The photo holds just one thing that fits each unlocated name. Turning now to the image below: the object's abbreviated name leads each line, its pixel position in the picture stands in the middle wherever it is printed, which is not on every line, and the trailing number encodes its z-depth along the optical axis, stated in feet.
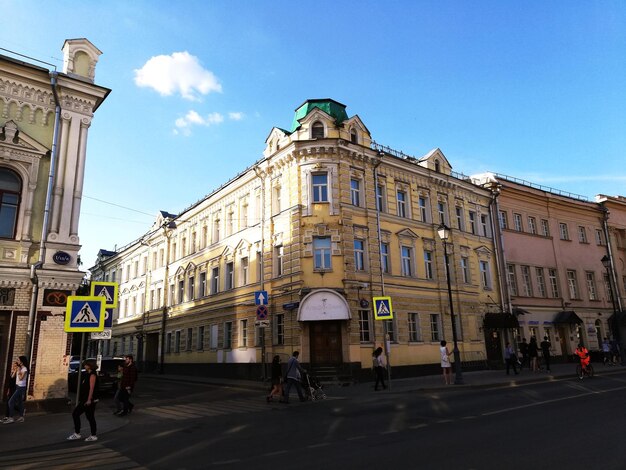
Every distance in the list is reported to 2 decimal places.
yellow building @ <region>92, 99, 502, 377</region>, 77.97
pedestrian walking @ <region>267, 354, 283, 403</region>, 54.02
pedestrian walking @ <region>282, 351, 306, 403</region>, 52.75
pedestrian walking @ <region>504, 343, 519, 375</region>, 80.55
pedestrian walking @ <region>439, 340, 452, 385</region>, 66.64
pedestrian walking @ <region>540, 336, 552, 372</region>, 88.87
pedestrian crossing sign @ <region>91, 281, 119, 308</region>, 40.65
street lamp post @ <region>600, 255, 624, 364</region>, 96.62
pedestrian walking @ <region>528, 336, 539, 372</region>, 87.97
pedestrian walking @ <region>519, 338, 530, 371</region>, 90.89
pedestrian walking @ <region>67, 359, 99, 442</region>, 31.68
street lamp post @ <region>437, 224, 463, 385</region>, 64.34
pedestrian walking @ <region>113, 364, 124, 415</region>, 45.68
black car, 66.74
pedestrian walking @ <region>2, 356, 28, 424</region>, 39.68
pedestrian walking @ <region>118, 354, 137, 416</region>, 45.21
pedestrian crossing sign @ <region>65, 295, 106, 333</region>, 35.83
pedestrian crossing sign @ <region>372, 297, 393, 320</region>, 61.26
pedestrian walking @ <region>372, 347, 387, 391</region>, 63.15
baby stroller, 54.90
